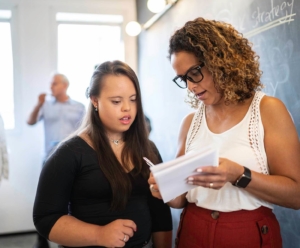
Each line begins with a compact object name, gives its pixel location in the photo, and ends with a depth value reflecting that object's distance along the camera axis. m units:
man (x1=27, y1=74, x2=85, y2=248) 3.30
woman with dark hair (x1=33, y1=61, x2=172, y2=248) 1.06
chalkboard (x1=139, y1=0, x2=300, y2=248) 1.38
